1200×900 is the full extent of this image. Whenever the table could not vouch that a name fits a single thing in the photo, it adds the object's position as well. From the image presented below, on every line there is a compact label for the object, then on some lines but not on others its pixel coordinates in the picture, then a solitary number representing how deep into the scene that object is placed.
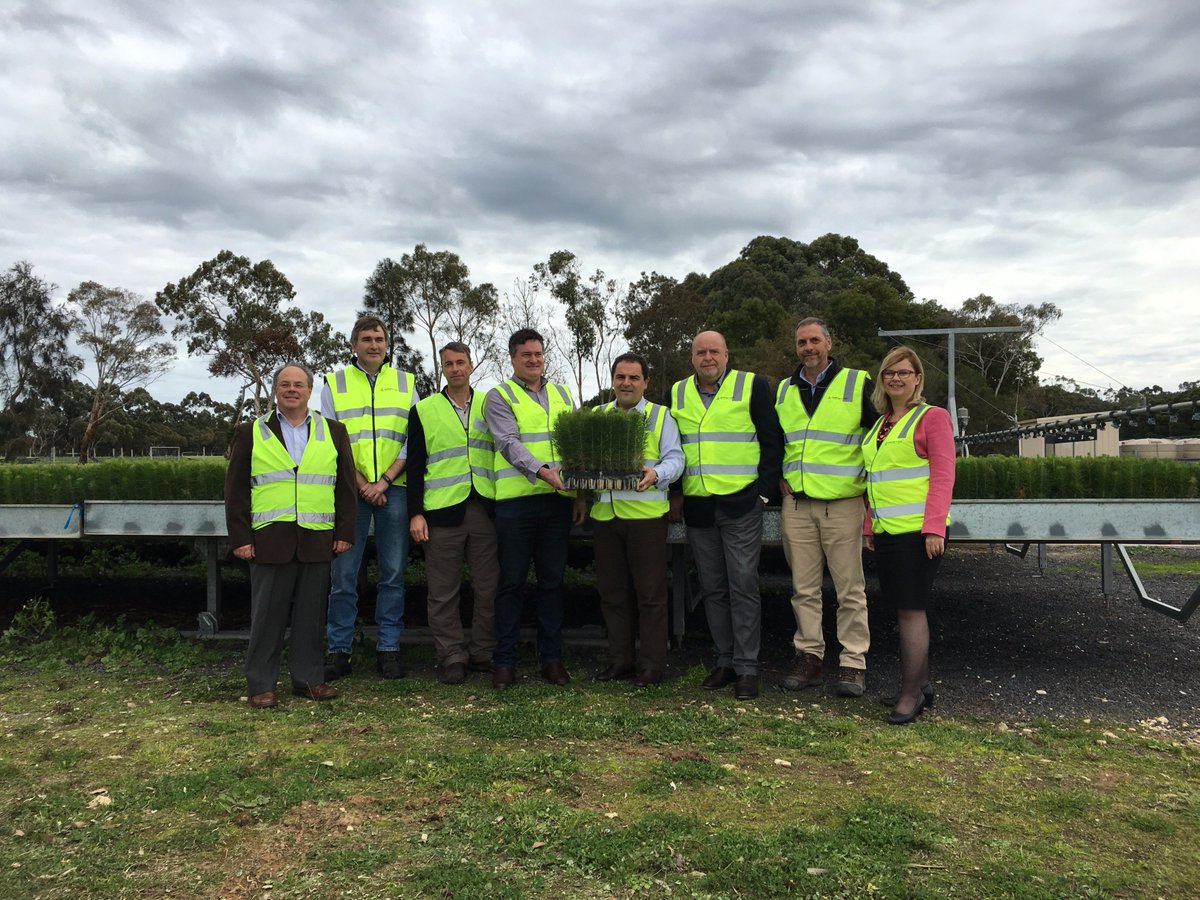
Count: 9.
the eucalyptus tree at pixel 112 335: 43.84
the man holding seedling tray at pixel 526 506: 4.84
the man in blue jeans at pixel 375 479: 5.04
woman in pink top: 4.17
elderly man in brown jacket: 4.56
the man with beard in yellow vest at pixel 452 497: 4.96
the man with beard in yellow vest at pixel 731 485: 4.69
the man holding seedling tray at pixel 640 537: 4.76
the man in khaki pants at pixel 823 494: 4.62
